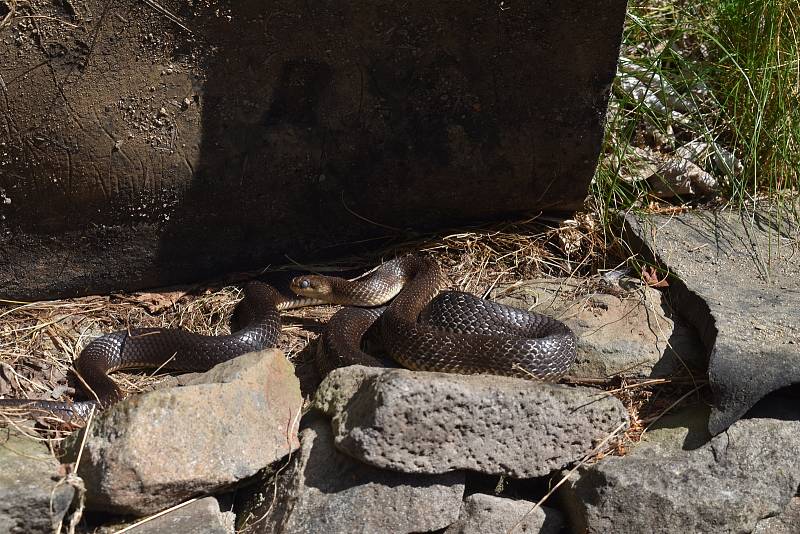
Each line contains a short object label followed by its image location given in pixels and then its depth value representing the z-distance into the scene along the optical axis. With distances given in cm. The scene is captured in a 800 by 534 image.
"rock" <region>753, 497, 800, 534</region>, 395
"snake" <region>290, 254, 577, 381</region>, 436
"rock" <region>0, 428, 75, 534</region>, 334
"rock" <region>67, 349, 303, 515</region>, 349
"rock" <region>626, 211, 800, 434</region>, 402
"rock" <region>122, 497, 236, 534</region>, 353
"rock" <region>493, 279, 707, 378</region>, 446
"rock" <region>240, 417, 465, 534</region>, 366
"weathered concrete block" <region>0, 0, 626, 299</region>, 434
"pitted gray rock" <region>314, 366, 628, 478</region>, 363
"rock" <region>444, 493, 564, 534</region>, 385
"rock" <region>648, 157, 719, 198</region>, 568
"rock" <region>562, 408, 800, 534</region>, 378
